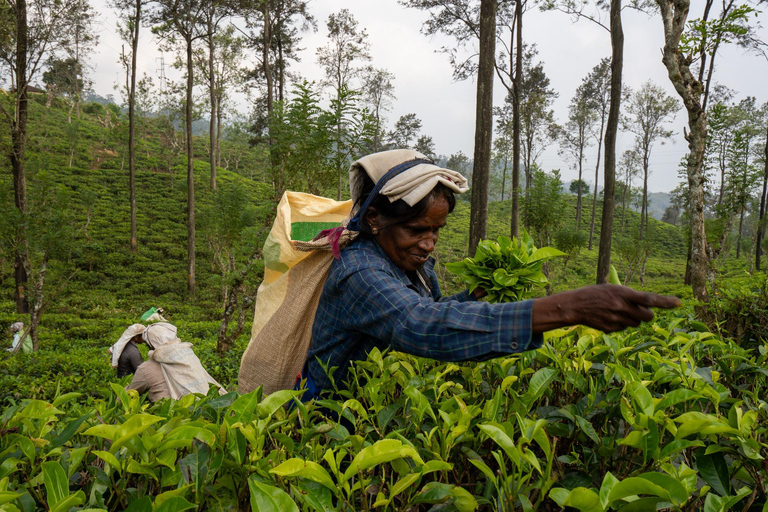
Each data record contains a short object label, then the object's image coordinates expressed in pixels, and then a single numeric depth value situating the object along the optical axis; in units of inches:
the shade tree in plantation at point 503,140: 978.0
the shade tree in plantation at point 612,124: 349.1
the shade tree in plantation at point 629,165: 1425.9
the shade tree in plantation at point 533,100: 756.4
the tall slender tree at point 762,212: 689.0
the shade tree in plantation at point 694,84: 226.7
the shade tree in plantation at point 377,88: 1165.1
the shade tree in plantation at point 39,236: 286.4
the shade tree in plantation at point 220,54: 552.4
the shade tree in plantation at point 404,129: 1347.2
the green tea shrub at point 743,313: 83.8
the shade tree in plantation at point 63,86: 1155.9
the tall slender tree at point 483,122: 237.7
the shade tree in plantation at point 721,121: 425.1
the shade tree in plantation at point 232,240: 254.0
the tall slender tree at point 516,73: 505.4
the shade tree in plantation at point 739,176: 526.6
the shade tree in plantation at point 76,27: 344.8
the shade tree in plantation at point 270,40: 521.7
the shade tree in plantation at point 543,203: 445.7
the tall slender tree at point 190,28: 538.0
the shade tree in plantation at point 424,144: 1364.4
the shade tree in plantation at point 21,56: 297.0
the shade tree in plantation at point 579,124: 1077.4
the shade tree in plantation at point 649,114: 984.9
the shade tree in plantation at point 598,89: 947.3
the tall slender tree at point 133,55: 553.6
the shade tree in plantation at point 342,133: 265.1
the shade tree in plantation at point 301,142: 263.3
